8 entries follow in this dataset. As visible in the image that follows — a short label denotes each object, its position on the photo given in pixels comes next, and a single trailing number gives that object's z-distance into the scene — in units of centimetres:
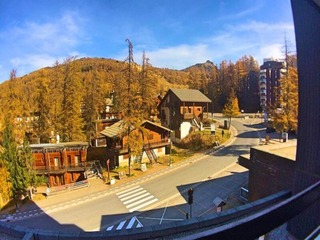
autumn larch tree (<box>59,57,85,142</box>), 2631
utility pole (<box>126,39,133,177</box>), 2133
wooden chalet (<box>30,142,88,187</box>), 2122
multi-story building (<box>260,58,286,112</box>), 5922
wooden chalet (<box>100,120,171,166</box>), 2475
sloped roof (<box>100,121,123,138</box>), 2470
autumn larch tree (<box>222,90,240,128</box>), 4041
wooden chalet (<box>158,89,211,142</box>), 3422
